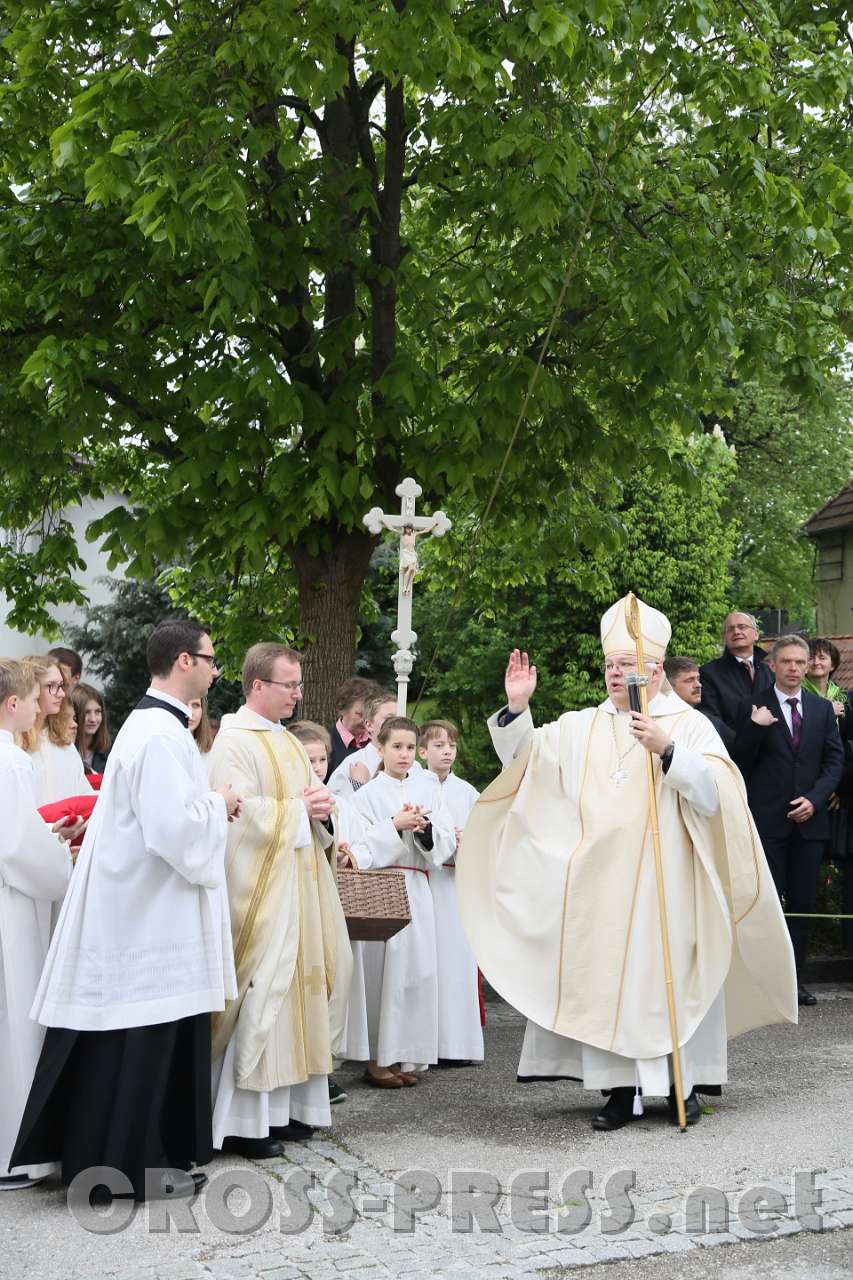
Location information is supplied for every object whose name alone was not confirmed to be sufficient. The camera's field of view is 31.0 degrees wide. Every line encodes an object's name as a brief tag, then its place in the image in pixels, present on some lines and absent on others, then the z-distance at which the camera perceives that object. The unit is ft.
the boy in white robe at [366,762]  27.50
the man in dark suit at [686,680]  30.71
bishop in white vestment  21.68
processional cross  31.65
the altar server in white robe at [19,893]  18.25
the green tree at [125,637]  81.00
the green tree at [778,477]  104.42
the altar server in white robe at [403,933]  24.68
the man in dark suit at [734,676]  32.58
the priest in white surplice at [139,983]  17.53
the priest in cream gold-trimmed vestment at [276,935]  19.43
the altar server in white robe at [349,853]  23.53
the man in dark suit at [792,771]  31.71
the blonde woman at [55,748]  21.95
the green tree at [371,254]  28.94
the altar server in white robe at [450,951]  25.80
